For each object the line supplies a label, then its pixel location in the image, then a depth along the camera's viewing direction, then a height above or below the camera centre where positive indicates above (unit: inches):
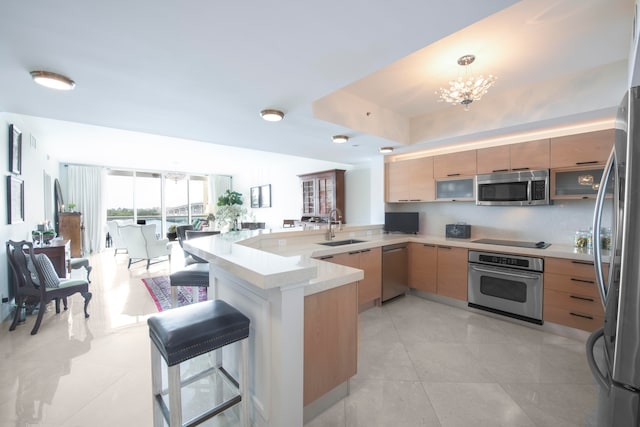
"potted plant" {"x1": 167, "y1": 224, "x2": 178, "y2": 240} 321.7 -31.6
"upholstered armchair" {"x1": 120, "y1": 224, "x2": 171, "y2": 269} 214.8 -28.1
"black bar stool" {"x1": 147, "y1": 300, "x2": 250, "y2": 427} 46.3 -25.3
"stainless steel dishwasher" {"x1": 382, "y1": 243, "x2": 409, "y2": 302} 137.4 -34.2
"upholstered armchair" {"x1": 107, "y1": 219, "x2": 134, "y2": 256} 237.1 -25.0
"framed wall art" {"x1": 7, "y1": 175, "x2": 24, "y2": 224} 121.2 +4.6
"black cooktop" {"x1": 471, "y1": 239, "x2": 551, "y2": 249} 117.7 -17.3
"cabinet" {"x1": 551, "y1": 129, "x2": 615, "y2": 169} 101.0 +23.8
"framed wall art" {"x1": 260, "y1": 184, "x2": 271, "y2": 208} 330.3 +15.7
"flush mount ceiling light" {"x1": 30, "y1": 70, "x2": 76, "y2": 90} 67.1 +34.0
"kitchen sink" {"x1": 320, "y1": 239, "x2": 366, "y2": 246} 133.9 -18.3
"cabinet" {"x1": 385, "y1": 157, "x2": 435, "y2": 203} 153.2 +16.7
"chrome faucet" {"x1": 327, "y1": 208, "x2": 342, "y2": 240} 140.4 -14.0
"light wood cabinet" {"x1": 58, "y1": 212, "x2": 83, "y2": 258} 235.0 -17.6
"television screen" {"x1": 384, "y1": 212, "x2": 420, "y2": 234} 164.9 -9.3
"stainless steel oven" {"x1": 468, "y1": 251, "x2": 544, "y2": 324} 109.8 -34.5
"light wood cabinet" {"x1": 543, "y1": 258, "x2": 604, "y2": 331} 97.5 -34.2
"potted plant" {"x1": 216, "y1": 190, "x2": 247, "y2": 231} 167.9 -3.1
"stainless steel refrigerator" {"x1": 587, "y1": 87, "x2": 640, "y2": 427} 39.0 -13.4
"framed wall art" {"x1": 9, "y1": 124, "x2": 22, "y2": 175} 124.0 +29.6
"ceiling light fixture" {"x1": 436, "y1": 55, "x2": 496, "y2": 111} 87.0 +40.9
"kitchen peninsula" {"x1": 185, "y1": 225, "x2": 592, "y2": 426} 52.7 -26.2
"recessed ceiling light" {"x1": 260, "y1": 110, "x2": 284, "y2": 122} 95.5 +34.4
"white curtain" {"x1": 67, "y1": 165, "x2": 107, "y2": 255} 292.4 +10.0
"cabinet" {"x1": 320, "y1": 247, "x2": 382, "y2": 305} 120.6 -29.3
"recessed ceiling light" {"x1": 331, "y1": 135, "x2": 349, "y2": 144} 126.3 +34.0
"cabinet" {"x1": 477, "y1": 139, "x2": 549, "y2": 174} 115.8 +23.9
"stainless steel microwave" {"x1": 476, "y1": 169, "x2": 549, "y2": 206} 116.1 +9.1
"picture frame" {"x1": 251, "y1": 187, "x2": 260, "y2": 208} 352.2 +15.3
